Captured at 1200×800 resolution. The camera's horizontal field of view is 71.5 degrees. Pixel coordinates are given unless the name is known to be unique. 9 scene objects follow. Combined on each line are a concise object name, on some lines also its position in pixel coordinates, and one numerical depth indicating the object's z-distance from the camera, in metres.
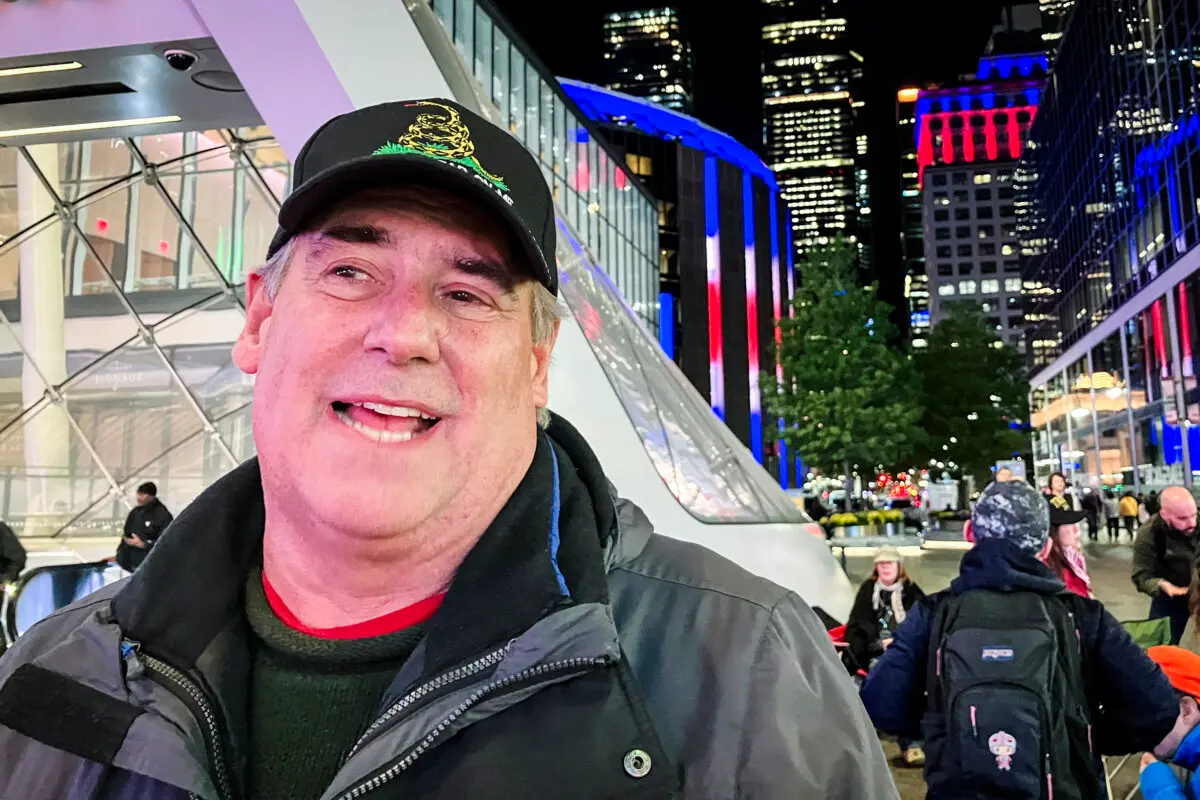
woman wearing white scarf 6.11
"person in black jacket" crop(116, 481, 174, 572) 8.50
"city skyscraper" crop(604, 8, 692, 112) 131.12
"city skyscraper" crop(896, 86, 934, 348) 164.50
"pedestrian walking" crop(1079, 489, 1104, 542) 24.02
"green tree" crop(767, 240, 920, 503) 28.58
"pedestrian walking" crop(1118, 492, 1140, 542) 20.62
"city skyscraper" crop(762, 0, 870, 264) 157.00
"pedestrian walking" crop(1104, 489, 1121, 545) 24.33
